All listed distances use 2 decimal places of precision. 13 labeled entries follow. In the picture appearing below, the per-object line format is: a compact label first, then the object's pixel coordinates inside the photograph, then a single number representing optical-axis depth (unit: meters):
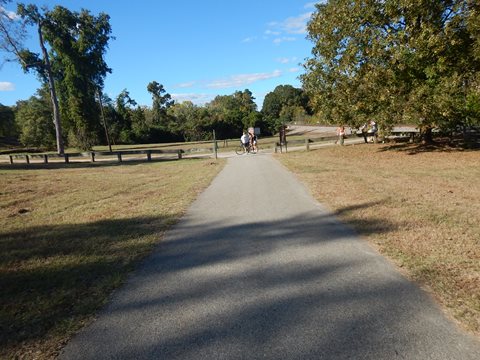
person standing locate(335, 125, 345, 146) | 24.36
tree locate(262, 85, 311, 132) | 92.25
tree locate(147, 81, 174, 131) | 77.17
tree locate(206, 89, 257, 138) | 58.47
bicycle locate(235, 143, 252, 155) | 23.99
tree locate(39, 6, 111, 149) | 35.44
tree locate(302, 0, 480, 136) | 14.36
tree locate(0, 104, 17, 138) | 62.78
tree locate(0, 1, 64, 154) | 29.56
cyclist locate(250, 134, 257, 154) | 24.00
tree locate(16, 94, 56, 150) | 48.53
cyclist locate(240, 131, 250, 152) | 23.75
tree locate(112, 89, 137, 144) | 58.62
